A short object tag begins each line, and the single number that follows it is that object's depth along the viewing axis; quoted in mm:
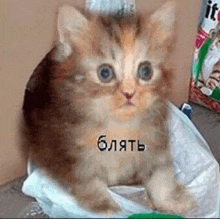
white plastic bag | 624
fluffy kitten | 510
